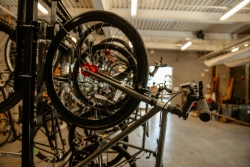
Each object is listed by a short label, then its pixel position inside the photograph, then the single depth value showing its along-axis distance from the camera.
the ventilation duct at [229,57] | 5.41
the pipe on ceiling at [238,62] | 6.24
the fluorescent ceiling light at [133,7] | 3.24
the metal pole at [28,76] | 0.96
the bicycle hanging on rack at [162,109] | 0.90
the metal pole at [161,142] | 0.95
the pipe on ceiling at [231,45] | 4.84
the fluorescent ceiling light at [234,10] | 3.16
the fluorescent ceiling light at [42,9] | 3.69
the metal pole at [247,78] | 6.82
